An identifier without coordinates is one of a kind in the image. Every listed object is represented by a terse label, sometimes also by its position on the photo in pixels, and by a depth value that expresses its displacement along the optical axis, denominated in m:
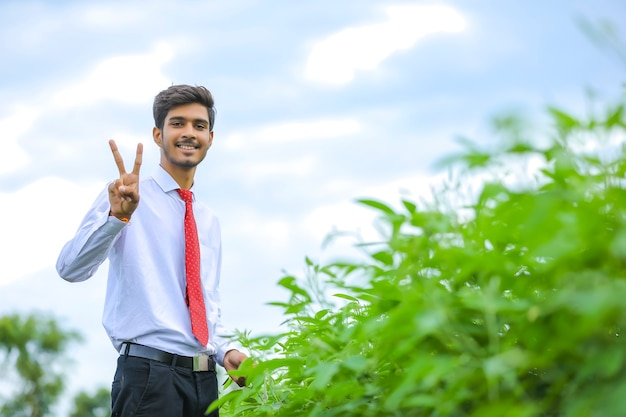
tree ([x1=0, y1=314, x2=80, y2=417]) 53.38
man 3.69
